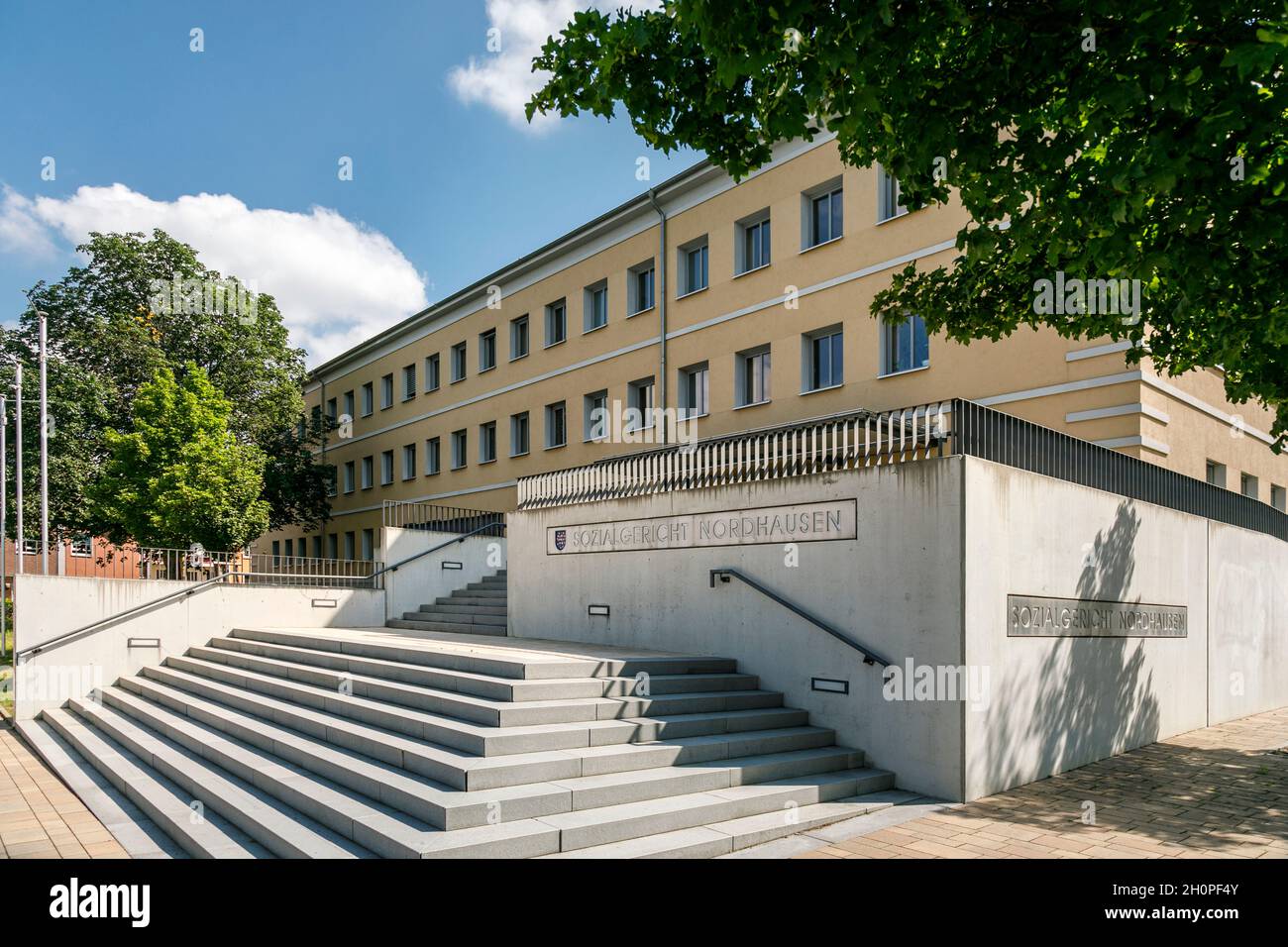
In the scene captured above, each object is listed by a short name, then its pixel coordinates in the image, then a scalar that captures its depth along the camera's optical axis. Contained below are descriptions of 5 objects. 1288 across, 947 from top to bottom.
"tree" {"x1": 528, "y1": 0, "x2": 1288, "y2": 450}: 6.67
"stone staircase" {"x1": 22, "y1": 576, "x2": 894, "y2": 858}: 6.94
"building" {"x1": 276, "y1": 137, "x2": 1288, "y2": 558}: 15.56
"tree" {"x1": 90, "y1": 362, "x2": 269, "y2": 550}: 26.97
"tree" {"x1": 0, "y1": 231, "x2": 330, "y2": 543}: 30.08
